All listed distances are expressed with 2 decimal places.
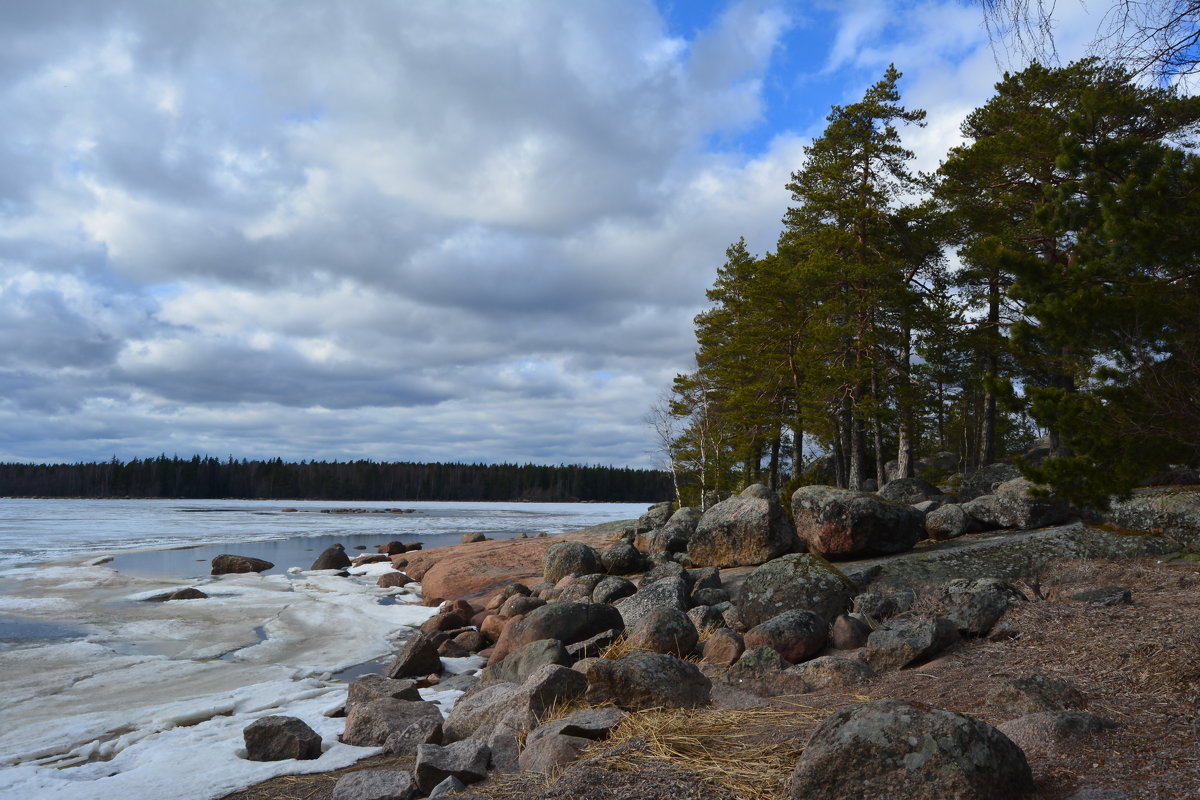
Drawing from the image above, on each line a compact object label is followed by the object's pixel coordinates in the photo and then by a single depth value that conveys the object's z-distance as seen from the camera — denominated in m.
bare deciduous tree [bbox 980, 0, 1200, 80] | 4.82
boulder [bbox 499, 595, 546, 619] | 13.73
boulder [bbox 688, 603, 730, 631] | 10.58
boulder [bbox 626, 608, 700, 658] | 9.09
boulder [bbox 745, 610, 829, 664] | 8.37
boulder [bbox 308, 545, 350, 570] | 25.41
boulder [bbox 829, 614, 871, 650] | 8.45
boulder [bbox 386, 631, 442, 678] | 10.66
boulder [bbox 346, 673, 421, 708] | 8.41
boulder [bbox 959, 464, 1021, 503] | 18.53
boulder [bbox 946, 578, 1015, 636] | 7.86
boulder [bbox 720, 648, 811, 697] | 7.23
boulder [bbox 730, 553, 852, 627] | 9.88
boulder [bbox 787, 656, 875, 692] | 7.09
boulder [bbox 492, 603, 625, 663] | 10.48
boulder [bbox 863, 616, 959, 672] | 7.42
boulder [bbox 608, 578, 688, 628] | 11.27
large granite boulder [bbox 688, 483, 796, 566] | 14.58
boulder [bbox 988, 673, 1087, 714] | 5.21
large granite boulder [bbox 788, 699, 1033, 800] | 3.76
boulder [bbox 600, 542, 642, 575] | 17.06
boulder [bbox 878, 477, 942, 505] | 19.64
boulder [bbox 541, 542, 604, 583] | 17.56
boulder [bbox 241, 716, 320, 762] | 7.17
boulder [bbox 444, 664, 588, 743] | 6.71
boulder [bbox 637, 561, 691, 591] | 13.49
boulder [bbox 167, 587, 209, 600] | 17.73
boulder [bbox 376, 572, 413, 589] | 21.41
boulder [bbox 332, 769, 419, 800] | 5.55
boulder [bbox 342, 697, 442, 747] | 7.54
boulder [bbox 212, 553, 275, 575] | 23.48
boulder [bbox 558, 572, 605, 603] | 14.47
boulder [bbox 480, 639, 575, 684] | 9.08
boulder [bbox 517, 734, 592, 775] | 5.15
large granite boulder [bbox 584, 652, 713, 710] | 6.68
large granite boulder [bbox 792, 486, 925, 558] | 13.29
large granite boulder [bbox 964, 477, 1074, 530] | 13.32
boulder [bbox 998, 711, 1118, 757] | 4.49
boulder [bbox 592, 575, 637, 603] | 13.62
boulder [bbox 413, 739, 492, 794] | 5.59
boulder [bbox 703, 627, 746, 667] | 8.64
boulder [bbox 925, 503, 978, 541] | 14.16
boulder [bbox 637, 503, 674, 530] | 26.54
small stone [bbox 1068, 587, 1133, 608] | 7.96
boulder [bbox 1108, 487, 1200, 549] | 10.69
